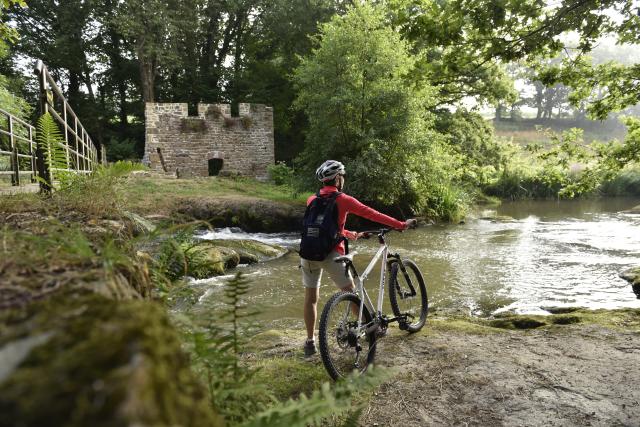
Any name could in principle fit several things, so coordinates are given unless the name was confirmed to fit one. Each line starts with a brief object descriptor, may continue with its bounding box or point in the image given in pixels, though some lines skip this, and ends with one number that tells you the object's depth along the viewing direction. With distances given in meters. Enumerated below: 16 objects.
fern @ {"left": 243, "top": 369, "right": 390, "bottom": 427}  1.35
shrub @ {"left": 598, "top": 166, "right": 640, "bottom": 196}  28.25
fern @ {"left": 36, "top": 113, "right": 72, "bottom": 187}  4.67
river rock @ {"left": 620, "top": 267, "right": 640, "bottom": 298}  7.34
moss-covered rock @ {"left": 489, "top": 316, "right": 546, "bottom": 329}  5.25
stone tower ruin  21.73
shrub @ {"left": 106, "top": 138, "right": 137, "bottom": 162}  25.00
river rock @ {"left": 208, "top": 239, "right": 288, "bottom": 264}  10.11
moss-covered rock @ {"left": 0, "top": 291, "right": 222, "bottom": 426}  0.59
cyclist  4.01
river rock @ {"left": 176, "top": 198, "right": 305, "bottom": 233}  13.63
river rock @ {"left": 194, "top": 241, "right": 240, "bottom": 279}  8.33
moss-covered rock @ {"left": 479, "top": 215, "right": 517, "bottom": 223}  17.65
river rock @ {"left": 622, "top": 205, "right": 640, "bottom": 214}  19.08
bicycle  3.63
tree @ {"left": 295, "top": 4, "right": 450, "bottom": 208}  15.22
